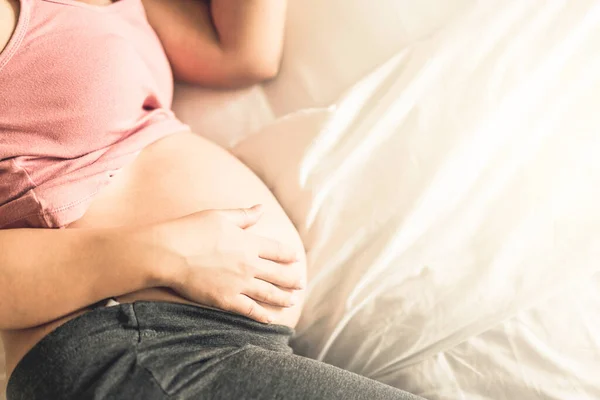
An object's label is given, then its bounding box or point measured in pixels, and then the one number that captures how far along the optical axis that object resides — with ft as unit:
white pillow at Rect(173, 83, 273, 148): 2.96
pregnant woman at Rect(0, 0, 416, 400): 1.98
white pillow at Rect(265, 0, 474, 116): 2.78
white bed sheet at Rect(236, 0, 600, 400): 2.31
